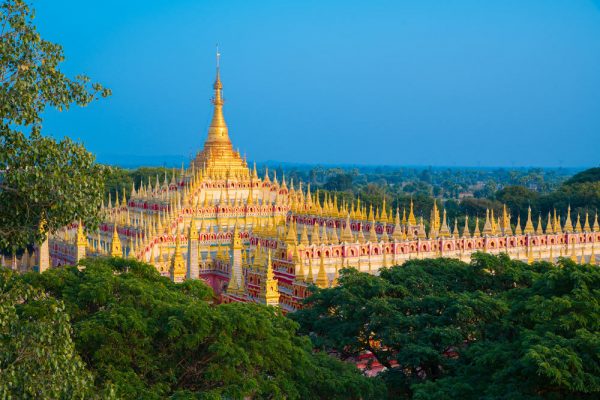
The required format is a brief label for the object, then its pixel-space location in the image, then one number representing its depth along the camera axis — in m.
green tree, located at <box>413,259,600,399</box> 18.41
